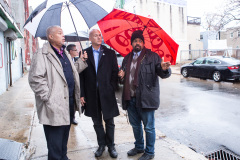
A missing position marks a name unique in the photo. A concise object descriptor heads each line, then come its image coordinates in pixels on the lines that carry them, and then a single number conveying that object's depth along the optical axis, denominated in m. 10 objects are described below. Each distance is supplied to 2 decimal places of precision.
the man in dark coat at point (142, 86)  2.91
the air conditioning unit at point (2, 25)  7.33
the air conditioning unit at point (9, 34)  10.02
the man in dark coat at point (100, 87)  3.04
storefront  8.16
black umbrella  5.75
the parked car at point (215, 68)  11.33
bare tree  16.73
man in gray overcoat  2.40
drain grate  3.39
